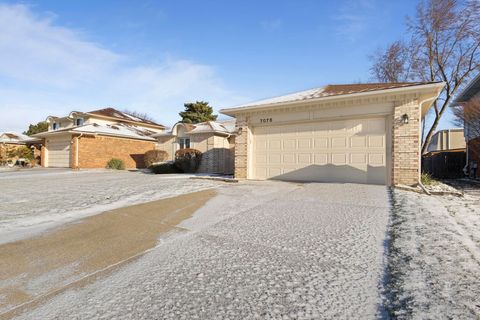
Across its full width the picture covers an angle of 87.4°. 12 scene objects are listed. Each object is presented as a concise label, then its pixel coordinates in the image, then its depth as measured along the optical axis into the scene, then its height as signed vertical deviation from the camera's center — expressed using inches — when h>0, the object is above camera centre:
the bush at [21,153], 867.4 +33.4
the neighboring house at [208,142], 662.5 +57.3
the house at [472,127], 439.5 +67.9
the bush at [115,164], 715.4 -4.6
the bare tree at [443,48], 548.1 +275.6
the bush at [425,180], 313.6 -23.5
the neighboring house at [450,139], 957.2 +87.7
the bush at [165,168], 623.4 -14.2
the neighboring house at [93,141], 713.6 +65.7
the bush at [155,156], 737.0 +18.6
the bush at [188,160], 633.6 +5.9
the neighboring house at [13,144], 863.1 +70.3
